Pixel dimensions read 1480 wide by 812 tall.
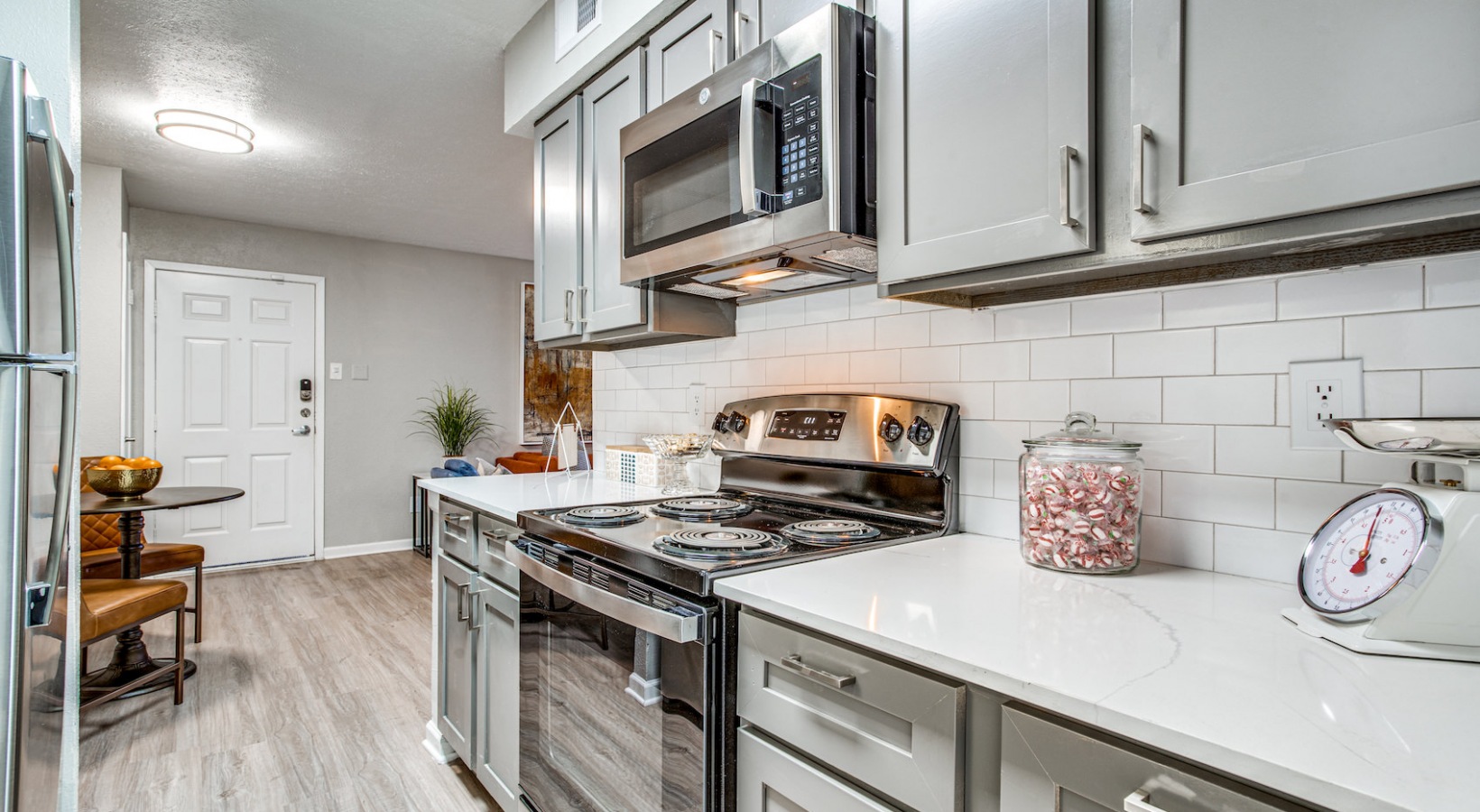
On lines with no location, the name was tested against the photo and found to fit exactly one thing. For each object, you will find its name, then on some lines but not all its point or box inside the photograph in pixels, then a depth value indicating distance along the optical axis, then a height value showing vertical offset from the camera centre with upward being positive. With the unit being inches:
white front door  182.1 -1.3
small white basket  90.0 -8.1
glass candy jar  44.9 -6.3
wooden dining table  107.5 -28.0
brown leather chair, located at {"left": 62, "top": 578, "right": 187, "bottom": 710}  90.3 -28.5
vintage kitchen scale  29.3 -6.8
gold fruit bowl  111.6 -12.8
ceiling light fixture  120.0 +48.7
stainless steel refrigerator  38.8 -0.8
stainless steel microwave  52.5 +20.2
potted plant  217.5 -4.7
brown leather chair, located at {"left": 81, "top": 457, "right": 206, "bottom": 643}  122.9 -27.6
